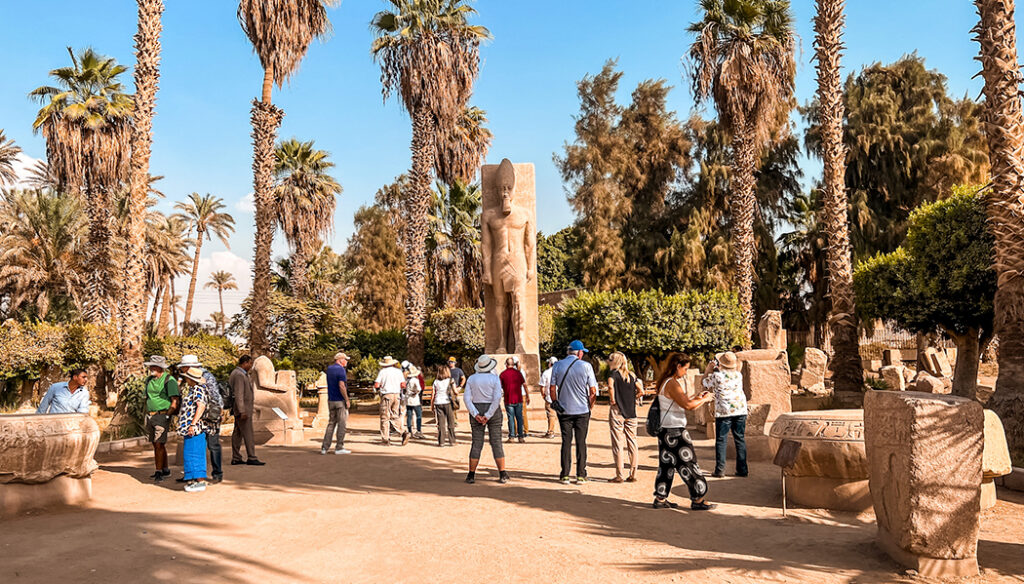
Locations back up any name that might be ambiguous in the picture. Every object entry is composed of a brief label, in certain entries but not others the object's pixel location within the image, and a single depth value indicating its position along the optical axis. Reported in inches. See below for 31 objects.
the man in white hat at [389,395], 476.1
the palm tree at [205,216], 1790.1
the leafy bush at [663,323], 843.4
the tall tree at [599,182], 1222.3
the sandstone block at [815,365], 929.5
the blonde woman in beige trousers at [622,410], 304.8
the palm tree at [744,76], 857.5
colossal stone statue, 553.0
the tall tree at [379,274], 1461.6
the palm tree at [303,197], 1162.6
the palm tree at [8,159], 1190.9
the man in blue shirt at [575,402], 303.1
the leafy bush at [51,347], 732.7
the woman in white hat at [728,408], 315.3
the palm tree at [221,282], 2908.5
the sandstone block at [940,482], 167.3
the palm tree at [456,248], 1136.2
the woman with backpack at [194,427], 298.7
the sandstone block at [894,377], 755.4
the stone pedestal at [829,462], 245.6
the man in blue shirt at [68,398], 343.6
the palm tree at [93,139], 882.1
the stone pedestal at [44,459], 257.3
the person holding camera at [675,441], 258.1
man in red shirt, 400.2
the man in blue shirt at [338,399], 405.7
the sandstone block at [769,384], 374.6
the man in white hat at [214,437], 319.9
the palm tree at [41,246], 1049.5
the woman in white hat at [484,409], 307.4
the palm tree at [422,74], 850.1
